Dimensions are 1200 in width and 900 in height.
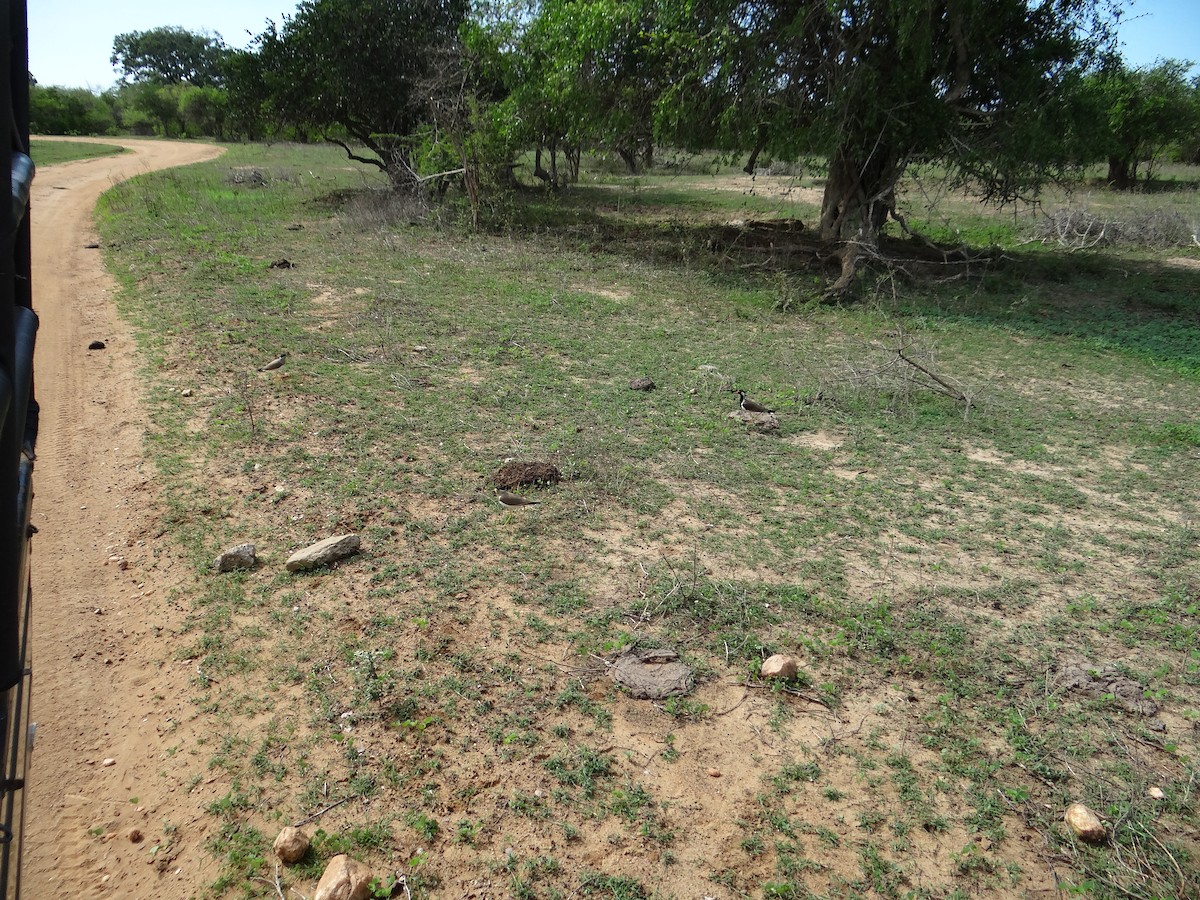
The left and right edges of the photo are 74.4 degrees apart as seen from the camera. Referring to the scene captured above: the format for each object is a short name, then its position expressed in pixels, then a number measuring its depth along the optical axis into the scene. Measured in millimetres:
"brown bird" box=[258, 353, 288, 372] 7082
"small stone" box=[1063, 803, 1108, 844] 2795
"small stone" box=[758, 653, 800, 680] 3527
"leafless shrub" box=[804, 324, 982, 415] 6986
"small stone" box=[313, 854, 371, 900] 2500
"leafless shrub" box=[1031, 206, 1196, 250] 14352
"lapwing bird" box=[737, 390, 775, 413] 6582
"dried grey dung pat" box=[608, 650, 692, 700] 3457
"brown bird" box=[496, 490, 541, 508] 4953
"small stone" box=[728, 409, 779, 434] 6270
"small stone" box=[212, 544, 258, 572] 4219
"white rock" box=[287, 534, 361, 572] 4227
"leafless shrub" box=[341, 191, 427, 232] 14307
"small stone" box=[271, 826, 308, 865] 2643
